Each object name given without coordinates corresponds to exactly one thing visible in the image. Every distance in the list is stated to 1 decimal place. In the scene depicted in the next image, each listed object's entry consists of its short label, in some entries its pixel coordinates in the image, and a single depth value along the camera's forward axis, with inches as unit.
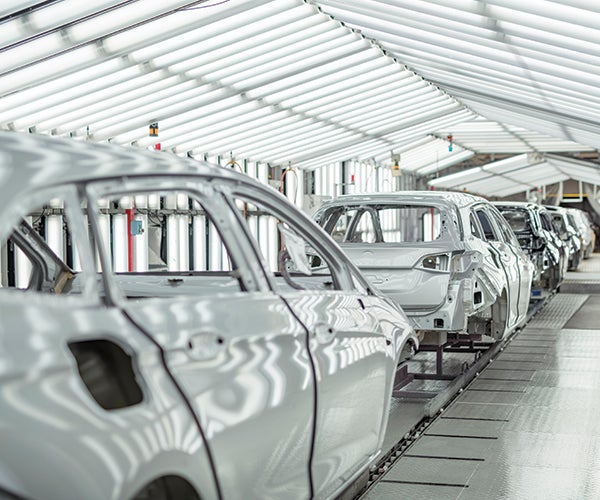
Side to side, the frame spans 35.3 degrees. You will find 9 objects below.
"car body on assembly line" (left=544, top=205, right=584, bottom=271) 912.9
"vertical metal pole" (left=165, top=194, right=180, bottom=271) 743.1
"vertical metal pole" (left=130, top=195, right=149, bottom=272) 695.1
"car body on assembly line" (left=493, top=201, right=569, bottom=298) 646.5
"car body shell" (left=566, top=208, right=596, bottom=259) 1138.4
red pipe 655.8
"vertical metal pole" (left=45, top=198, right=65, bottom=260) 586.2
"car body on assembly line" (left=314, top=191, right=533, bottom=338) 322.0
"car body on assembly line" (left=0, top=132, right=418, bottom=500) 82.5
